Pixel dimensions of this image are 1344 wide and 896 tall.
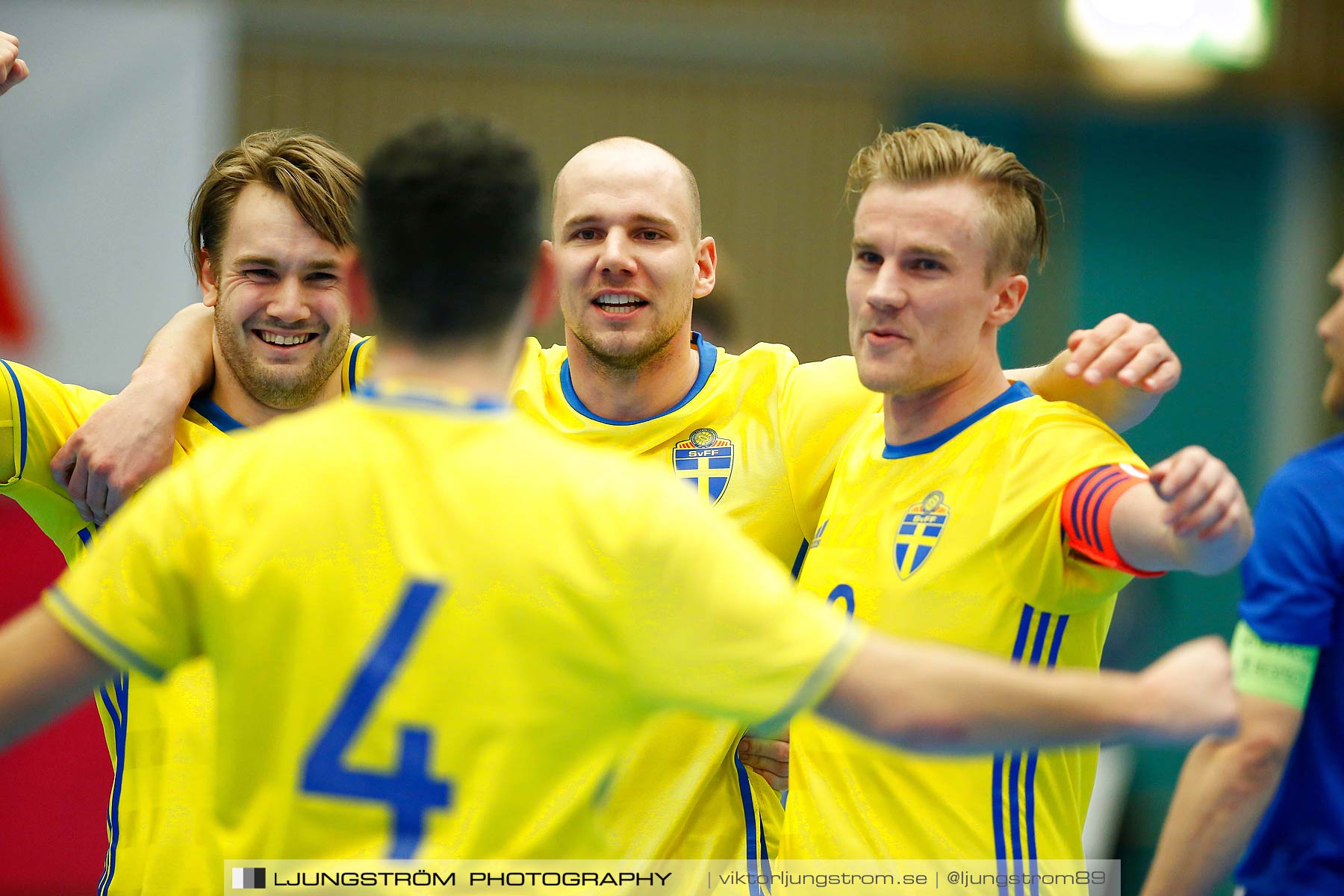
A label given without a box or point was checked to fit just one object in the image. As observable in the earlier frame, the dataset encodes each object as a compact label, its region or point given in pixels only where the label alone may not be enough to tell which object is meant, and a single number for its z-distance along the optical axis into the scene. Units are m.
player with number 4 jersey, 4.02
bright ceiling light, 23.45
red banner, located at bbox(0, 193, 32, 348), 15.46
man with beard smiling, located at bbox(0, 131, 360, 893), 6.41
